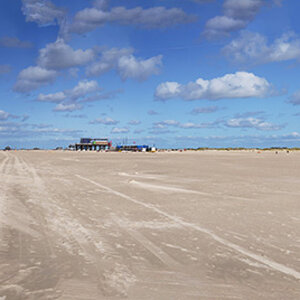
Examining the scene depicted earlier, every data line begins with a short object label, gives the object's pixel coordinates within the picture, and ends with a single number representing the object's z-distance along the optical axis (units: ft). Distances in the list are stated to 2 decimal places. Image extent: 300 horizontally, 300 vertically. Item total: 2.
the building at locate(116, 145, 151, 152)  506.07
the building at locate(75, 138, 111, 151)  620.08
